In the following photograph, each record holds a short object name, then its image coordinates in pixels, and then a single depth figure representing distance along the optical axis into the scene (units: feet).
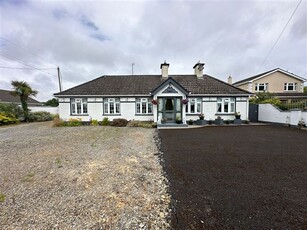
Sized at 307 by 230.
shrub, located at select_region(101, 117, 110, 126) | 46.16
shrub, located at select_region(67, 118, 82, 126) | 45.37
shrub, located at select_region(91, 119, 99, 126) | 46.39
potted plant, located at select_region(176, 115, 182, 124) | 44.50
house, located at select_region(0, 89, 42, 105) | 88.43
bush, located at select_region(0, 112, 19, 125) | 48.88
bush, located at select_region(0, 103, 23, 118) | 53.04
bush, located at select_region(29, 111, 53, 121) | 58.85
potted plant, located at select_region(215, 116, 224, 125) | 47.03
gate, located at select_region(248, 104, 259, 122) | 53.42
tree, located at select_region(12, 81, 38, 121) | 54.49
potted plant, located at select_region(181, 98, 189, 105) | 44.42
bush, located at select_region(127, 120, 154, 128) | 42.55
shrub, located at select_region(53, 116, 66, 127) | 43.96
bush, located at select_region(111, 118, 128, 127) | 44.21
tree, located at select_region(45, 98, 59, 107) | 124.18
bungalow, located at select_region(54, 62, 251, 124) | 48.24
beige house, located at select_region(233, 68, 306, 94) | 84.02
